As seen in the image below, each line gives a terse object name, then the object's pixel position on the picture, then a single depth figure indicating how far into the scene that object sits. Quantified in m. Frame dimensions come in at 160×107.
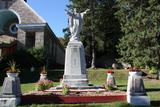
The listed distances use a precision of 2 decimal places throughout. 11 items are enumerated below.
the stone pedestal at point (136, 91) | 5.90
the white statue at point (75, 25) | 8.35
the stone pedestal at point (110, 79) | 8.92
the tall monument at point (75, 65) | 7.91
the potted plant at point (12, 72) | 6.08
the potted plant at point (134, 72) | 6.11
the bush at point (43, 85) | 7.63
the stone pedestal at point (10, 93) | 5.93
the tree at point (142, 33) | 13.43
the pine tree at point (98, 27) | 19.16
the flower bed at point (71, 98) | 6.13
